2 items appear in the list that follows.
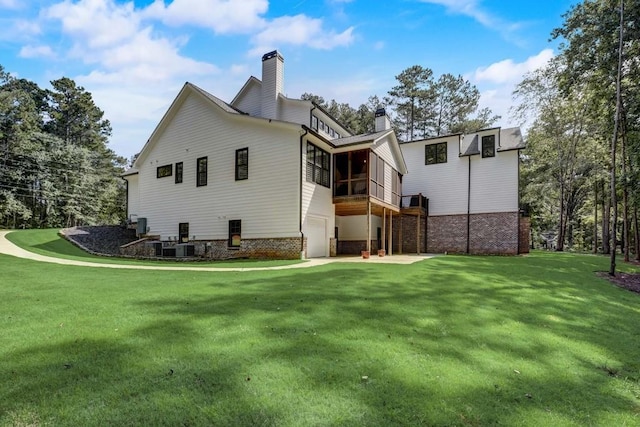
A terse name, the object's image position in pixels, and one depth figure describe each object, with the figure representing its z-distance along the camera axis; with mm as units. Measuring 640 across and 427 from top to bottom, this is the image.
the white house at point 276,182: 14609
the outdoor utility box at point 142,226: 18891
